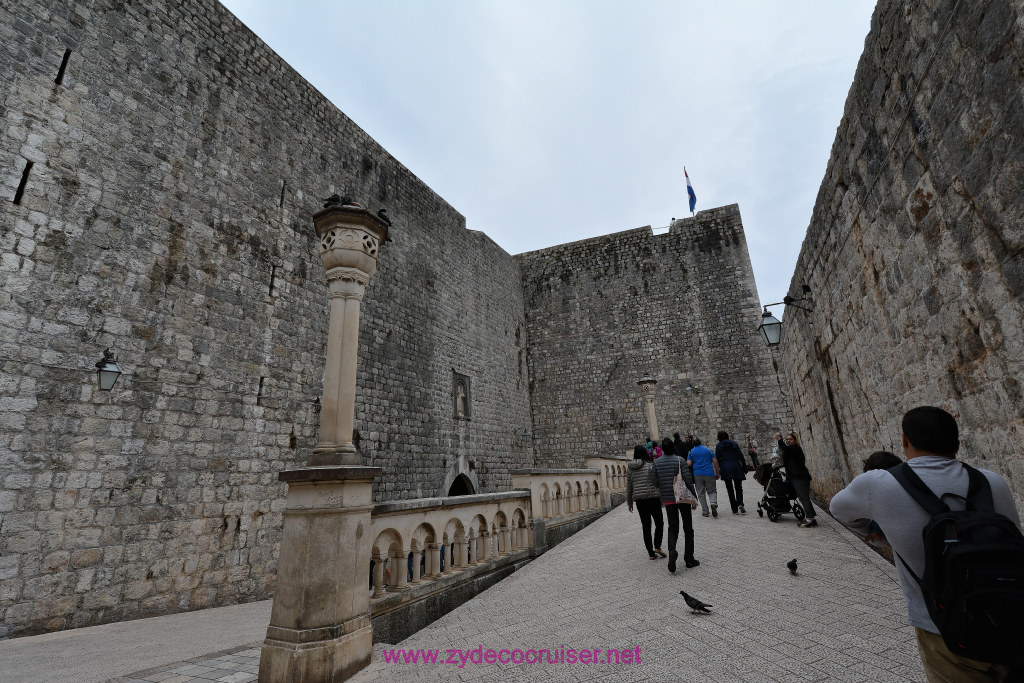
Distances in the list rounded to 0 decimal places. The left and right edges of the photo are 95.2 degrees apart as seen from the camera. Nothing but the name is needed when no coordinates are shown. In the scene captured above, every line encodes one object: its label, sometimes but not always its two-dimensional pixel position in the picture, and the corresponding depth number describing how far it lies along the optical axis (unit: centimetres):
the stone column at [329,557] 318
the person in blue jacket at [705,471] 820
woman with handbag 524
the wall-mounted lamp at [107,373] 651
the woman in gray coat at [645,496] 573
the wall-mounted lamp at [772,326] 762
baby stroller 724
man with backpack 128
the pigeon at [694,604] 378
